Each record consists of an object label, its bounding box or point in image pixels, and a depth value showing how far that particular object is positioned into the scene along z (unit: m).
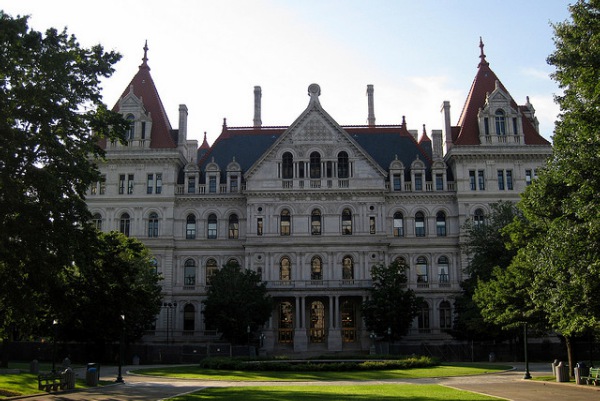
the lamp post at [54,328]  33.57
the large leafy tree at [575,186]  21.48
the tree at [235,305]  50.00
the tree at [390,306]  50.91
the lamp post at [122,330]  31.14
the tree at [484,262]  47.41
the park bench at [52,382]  26.64
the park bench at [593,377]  27.57
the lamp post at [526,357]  31.20
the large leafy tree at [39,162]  23.83
